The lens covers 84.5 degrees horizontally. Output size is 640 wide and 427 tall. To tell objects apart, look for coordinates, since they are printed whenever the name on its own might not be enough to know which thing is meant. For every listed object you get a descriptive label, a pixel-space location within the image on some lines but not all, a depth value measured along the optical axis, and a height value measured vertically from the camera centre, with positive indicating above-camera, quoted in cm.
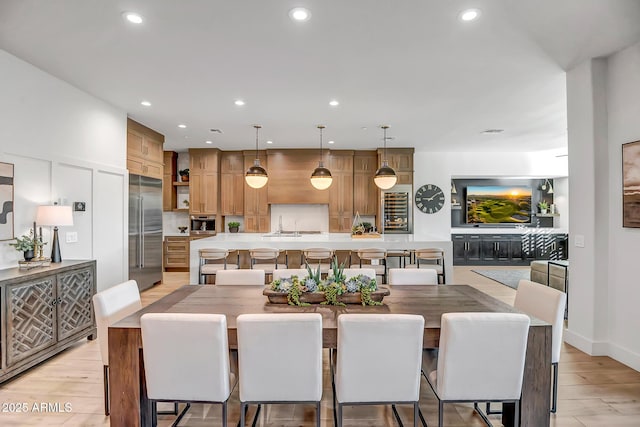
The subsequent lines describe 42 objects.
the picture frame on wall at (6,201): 316 +17
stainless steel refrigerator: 545 -18
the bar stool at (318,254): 472 -49
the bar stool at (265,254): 466 -48
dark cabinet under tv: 870 -80
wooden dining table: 199 -76
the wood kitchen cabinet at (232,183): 803 +81
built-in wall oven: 800 -10
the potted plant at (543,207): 906 +22
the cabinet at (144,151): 541 +114
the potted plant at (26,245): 320 -23
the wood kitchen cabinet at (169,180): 812 +90
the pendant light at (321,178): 543 +61
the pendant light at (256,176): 528 +63
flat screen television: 919 +31
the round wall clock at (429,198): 851 +44
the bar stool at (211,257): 466 -51
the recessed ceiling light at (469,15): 250 +146
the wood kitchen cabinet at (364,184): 803 +76
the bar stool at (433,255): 471 -52
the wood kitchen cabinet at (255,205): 794 +30
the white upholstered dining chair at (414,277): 323 -56
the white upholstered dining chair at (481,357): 186 -76
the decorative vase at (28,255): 330 -33
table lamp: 340 +2
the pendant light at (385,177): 545 +61
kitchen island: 504 -39
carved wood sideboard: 275 -81
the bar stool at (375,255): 464 -50
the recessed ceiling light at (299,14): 249 +147
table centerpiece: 244 -52
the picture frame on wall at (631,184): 305 +27
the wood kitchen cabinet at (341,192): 796 +57
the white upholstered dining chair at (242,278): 324 -55
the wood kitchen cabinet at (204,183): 783 +79
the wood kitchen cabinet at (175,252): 792 -75
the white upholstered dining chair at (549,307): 230 -65
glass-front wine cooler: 787 +18
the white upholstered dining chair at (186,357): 184 -74
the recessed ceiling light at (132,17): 253 +148
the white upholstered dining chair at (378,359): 184 -75
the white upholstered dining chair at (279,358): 183 -74
